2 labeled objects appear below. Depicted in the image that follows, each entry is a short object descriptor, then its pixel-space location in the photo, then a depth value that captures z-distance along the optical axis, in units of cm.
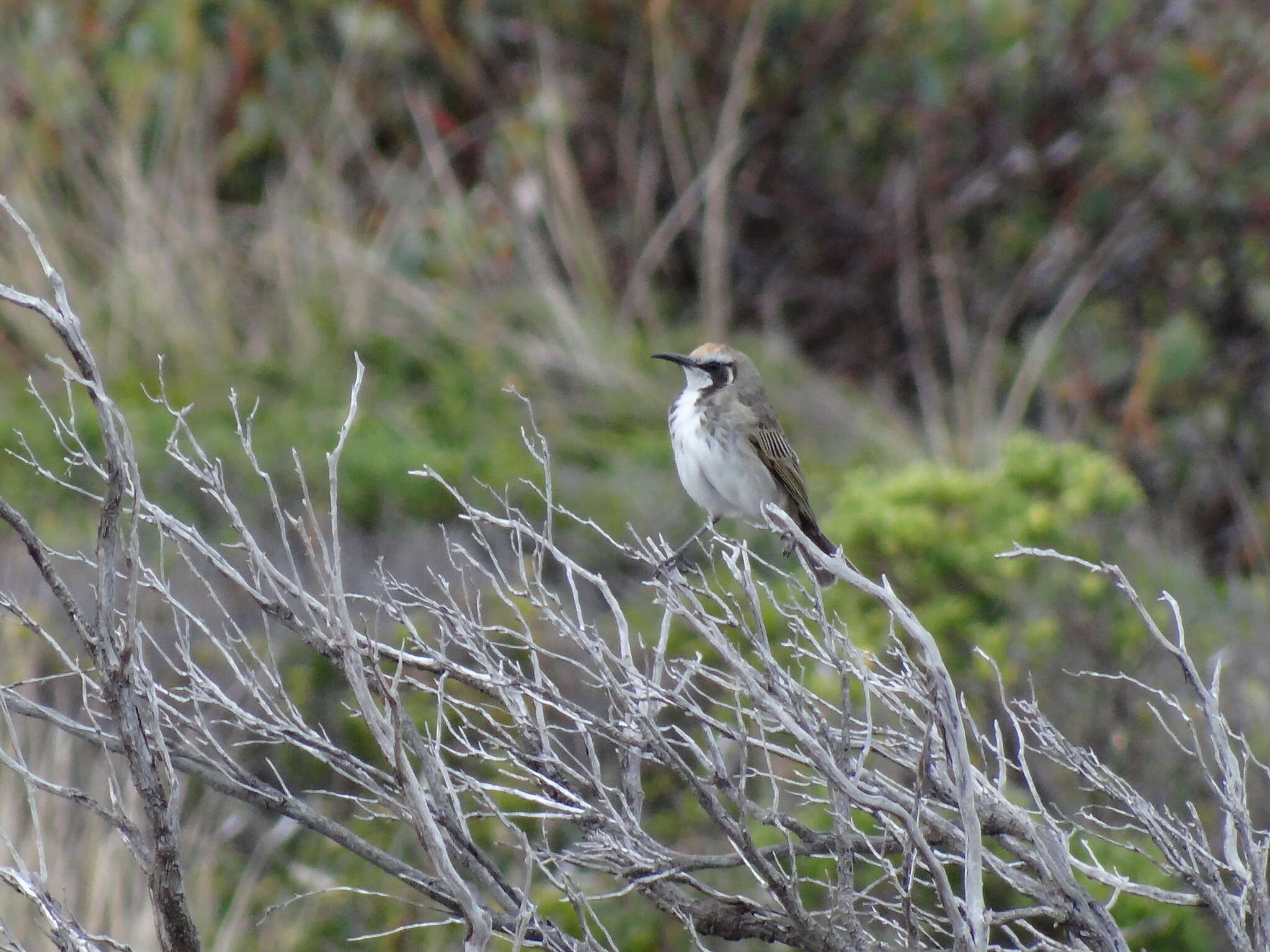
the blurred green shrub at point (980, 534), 1260
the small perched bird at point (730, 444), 1031
